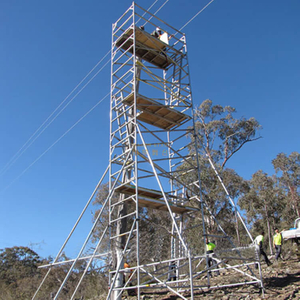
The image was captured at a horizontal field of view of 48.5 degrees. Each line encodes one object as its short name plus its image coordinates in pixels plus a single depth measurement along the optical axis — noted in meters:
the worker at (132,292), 10.45
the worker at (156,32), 12.88
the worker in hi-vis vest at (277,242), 11.28
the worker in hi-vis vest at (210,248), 10.99
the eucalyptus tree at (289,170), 28.05
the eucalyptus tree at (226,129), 28.39
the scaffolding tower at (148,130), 9.46
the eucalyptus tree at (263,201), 27.92
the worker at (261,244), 10.66
